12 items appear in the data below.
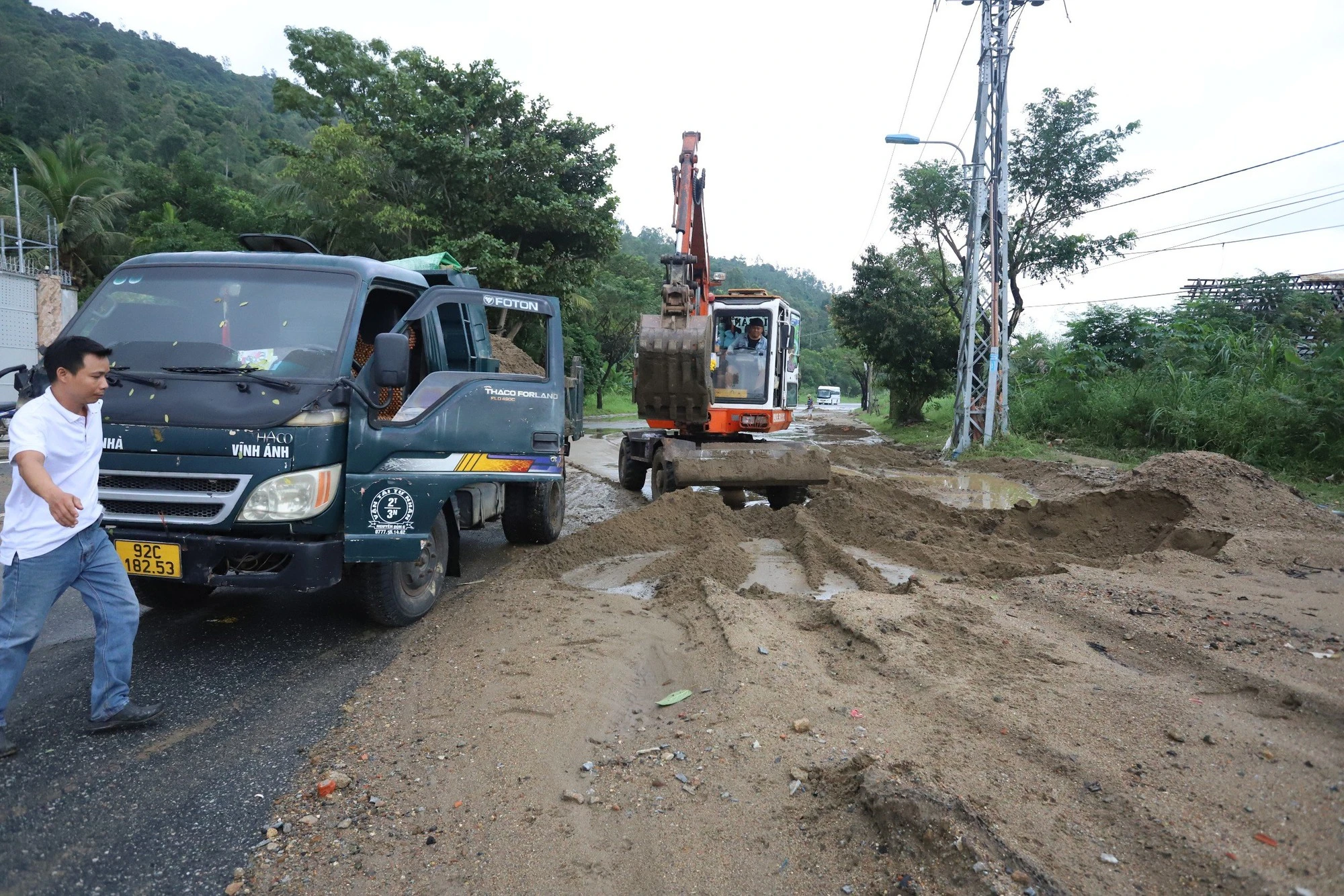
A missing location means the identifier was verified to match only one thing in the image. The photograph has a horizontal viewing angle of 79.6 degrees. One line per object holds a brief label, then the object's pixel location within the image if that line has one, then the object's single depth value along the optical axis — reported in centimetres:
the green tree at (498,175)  2103
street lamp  1889
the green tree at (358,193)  2173
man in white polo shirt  338
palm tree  3381
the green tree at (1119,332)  2236
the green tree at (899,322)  2605
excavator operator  1114
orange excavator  943
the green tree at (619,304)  3675
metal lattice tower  1759
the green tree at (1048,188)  2373
